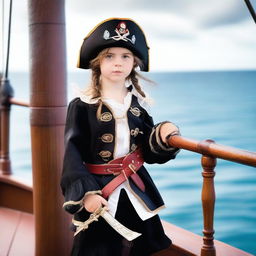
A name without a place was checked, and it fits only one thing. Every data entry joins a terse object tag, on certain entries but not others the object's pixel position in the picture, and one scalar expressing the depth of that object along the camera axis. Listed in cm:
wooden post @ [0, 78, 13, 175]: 345
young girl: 172
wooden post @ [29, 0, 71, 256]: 211
